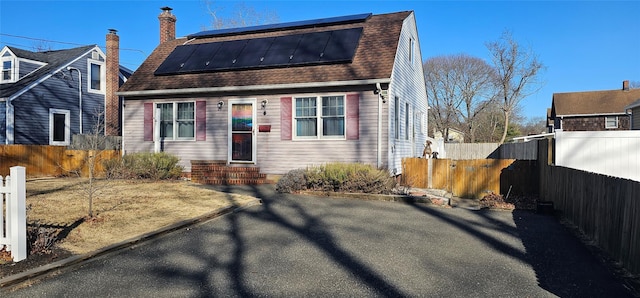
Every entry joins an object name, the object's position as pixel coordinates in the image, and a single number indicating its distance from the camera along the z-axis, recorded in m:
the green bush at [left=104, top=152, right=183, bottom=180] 13.09
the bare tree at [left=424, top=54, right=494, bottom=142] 45.69
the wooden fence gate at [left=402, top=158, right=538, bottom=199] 12.45
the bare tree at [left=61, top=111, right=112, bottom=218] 12.76
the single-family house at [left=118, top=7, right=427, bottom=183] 12.77
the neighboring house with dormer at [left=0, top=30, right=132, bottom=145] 20.20
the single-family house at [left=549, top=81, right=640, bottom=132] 35.47
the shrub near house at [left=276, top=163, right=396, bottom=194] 10.66
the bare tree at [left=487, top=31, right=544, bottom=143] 35.72
